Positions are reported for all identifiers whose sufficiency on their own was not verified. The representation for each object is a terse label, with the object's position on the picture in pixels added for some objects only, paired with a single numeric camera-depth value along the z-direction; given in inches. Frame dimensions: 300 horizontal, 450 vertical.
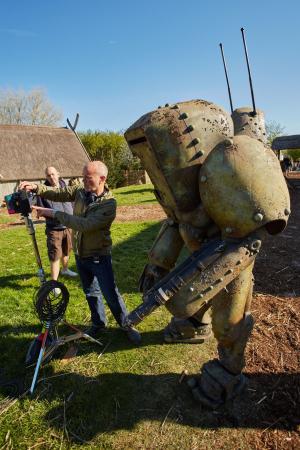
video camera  130.8
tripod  125.2
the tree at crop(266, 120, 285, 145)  1789.5
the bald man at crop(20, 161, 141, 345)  137.9
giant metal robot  84.8
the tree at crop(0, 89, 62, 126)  1616.6
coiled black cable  124.5
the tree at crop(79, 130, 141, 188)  1323.8
